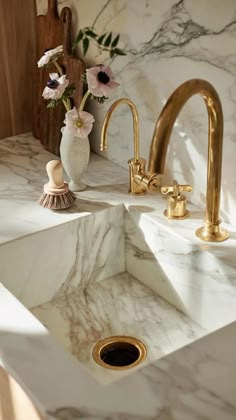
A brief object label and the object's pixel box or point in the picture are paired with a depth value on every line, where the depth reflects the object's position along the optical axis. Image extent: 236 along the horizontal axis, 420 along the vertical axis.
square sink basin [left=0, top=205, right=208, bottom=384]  1.36
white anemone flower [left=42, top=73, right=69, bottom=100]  1.45
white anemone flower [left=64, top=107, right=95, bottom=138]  1.48
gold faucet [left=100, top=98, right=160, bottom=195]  1.23
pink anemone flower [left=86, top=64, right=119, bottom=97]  1.40
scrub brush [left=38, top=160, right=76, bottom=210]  1.46
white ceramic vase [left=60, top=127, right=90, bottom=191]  1.53
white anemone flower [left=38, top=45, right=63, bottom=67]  1.47
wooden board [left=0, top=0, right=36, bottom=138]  1.82
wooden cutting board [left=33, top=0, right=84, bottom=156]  1.63
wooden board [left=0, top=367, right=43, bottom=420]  0.96
